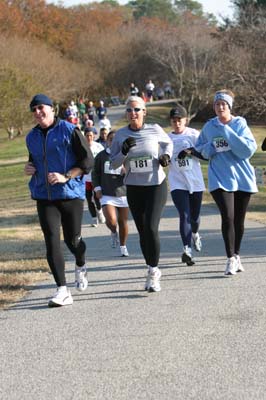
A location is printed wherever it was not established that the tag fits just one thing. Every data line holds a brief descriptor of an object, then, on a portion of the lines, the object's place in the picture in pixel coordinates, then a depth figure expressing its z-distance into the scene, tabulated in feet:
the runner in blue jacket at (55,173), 42.88
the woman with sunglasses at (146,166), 45.85
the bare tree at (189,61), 329.72
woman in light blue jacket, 49.63
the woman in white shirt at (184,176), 56.46
